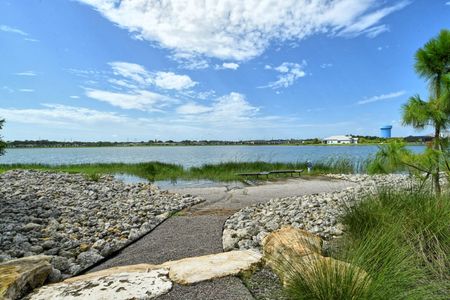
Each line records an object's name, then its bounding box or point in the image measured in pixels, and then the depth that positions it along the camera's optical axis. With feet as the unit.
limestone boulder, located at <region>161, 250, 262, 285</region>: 9.84
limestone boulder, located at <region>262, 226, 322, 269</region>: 8.86
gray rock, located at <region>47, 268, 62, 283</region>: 11.15
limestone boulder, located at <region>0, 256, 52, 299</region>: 8.70
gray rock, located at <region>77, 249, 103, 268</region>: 13.37
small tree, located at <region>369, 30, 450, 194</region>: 14.69
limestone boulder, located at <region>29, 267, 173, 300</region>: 8.60
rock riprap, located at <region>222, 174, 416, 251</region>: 15.64
